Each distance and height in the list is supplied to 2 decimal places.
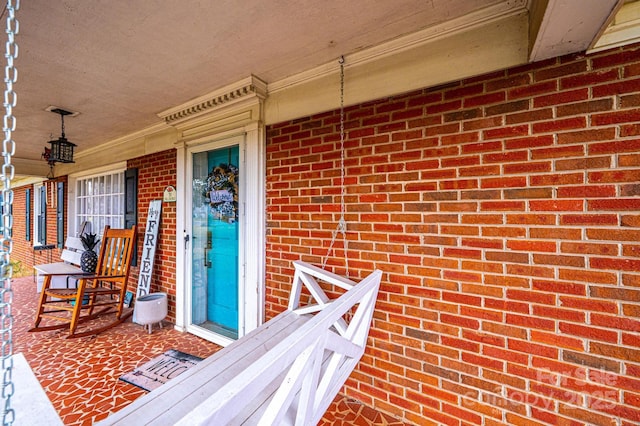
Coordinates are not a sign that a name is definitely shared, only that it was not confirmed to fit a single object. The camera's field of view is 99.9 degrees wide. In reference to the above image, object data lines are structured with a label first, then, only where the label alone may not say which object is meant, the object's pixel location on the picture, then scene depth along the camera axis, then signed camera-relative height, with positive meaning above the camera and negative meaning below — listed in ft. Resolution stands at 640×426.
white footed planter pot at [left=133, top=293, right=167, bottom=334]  10.01 -3.68
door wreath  9.37 +0.81
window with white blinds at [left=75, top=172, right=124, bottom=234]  14.40 +0.76
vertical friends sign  11.52 -1.52
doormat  7.32 -4.56
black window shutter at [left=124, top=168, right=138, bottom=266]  12.89 +0.79
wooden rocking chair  9.93 -3.04
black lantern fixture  10.20 +2.44
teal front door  9.45 -0.99
